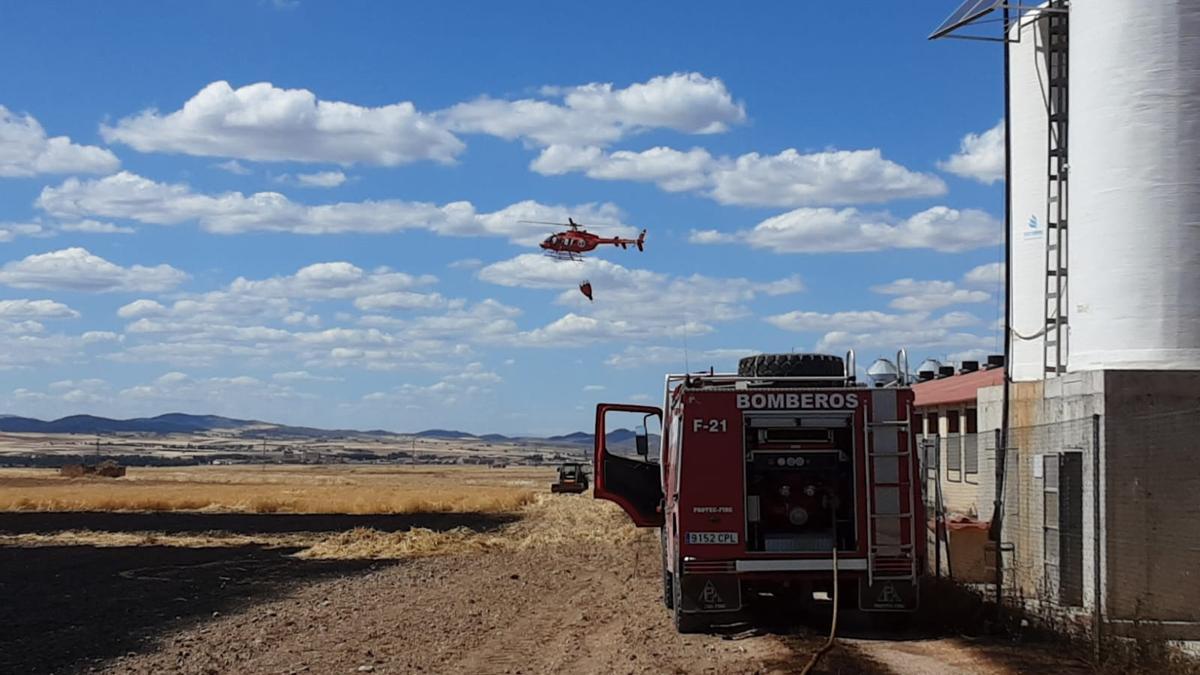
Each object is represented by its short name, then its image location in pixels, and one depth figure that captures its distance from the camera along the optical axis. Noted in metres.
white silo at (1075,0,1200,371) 17.08
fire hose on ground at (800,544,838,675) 12.08
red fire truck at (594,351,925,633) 15.41
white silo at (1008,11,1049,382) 22.14
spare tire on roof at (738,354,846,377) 16.75
